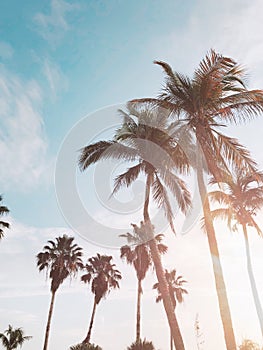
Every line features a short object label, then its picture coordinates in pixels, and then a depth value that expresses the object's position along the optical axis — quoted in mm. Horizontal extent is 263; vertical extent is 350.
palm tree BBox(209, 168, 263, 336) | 27469
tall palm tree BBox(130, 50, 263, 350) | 13180
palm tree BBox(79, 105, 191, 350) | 16750
